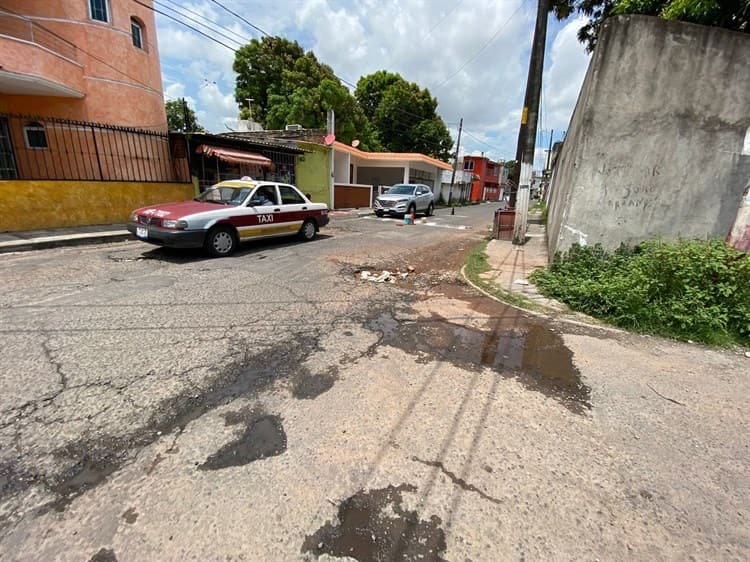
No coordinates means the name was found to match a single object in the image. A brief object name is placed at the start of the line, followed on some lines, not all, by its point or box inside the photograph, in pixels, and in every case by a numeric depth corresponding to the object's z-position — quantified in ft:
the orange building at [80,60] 31.93
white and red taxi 20.68
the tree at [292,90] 72.38
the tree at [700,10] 19.67
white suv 53.16
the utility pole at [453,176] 105.15
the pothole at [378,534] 5.24
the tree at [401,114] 106.22
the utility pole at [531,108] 28.35
